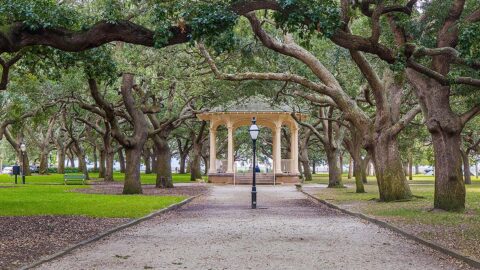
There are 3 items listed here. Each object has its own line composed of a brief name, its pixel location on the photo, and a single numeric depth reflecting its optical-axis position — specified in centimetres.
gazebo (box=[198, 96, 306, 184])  4375
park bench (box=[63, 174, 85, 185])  3822
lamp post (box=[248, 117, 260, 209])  2091
